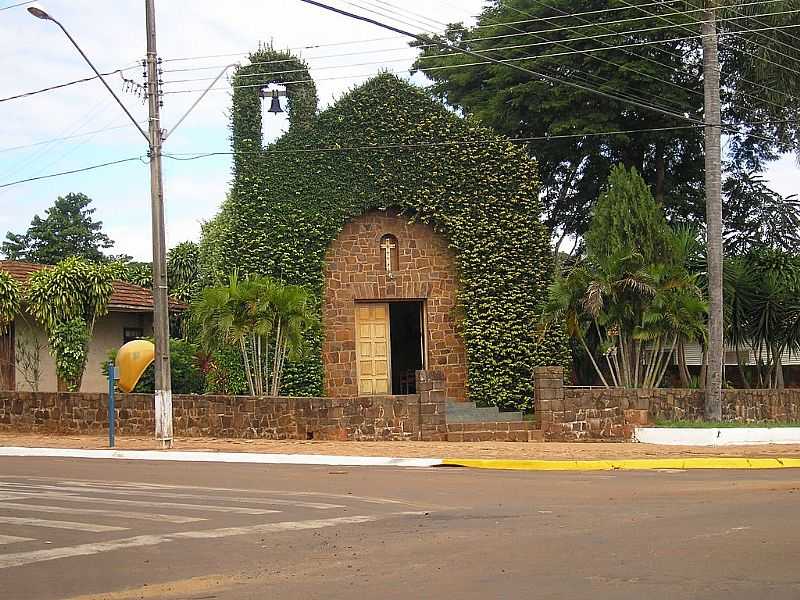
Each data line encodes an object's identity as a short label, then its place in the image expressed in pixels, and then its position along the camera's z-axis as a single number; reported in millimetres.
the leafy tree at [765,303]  28031
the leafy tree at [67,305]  27016
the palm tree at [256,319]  23062
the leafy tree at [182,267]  31641
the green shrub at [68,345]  27038
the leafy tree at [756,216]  36250
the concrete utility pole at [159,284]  21500
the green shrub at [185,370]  27484
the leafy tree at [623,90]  31875
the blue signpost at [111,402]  21688
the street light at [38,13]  19438
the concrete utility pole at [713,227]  24078
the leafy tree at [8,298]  26922
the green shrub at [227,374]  26094
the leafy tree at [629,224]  26078
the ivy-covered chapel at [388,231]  27250
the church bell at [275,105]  27281
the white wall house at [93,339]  28906
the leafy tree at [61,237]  66875
